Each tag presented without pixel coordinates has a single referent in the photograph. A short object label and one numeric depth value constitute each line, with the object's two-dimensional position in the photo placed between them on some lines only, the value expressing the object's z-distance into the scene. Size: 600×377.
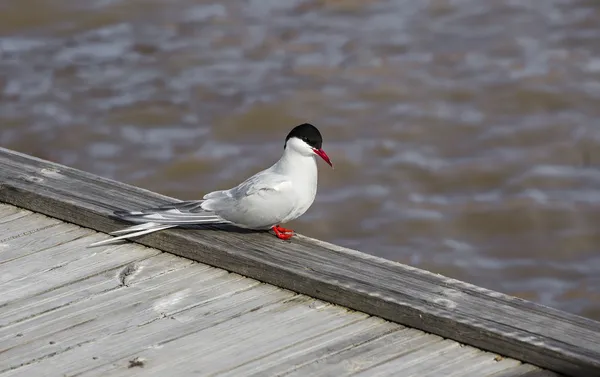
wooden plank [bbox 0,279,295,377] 6.85
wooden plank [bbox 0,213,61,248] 8.65
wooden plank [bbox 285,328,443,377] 6.75
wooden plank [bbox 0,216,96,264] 8.37
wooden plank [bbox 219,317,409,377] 6.77
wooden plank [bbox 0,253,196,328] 7.52
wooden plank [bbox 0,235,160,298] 7.85
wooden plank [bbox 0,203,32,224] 8.99
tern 8.21
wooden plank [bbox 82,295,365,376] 6.84
